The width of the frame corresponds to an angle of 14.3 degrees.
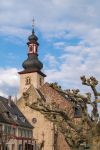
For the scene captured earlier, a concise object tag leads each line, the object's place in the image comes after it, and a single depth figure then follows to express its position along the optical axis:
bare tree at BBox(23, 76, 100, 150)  24.38
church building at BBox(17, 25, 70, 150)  81.75
